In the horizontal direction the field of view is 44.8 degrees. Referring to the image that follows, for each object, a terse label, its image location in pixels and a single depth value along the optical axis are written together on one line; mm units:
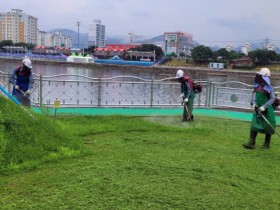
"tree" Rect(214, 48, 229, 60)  68562
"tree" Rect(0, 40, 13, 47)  88188
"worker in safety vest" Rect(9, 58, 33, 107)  7793
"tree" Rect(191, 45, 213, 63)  66238
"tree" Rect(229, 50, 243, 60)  67562
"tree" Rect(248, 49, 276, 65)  58562
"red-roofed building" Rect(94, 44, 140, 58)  85125
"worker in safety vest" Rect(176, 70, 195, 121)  8600
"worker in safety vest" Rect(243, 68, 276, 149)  6125
